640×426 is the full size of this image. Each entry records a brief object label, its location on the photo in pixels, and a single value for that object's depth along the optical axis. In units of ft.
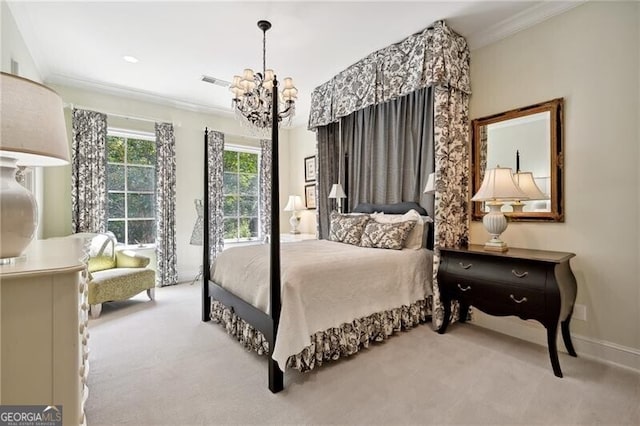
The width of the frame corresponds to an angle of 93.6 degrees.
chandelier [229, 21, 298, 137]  8.70
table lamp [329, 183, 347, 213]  13.12
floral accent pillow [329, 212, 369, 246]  10.69
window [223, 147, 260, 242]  17.37
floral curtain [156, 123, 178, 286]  14.47
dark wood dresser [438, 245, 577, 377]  6.59
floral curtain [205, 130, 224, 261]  15.92
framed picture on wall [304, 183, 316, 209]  17.62
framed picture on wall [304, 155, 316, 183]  17.48
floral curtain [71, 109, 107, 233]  12.43
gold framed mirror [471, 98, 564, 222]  7.91
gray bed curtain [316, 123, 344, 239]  14.17
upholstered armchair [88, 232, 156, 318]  10.34
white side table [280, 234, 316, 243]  15.40
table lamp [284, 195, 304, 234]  17.24
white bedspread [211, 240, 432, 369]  6.44
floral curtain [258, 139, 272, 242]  17.79
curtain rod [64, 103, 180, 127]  12.50
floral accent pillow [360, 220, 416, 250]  9.40
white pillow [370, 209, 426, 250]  9.72
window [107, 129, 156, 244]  14.05
